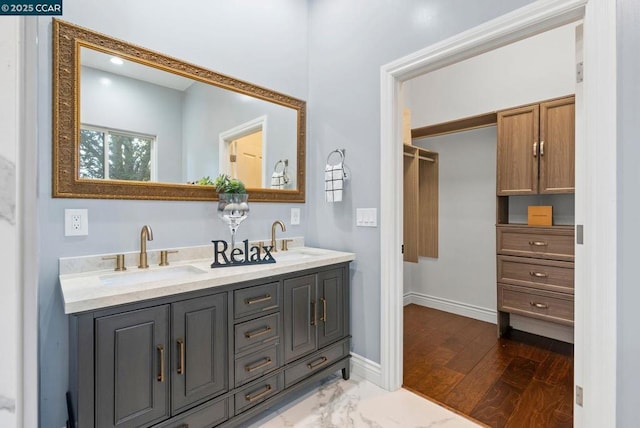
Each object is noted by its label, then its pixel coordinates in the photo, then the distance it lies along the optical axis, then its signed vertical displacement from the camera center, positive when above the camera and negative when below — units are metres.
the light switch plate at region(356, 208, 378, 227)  2.18 -0.02
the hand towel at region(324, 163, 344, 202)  2.30 +0.24
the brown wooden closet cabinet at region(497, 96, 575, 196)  2.51 +0.56
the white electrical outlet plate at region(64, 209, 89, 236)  1.55 -0.04
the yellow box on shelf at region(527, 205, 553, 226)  2.65 -0.01
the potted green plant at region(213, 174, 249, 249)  1.96 +0.07
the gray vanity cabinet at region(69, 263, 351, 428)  1.21 -0.66
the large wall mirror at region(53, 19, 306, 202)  1.56 +0.54
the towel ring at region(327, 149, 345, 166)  2.37 +0.47
